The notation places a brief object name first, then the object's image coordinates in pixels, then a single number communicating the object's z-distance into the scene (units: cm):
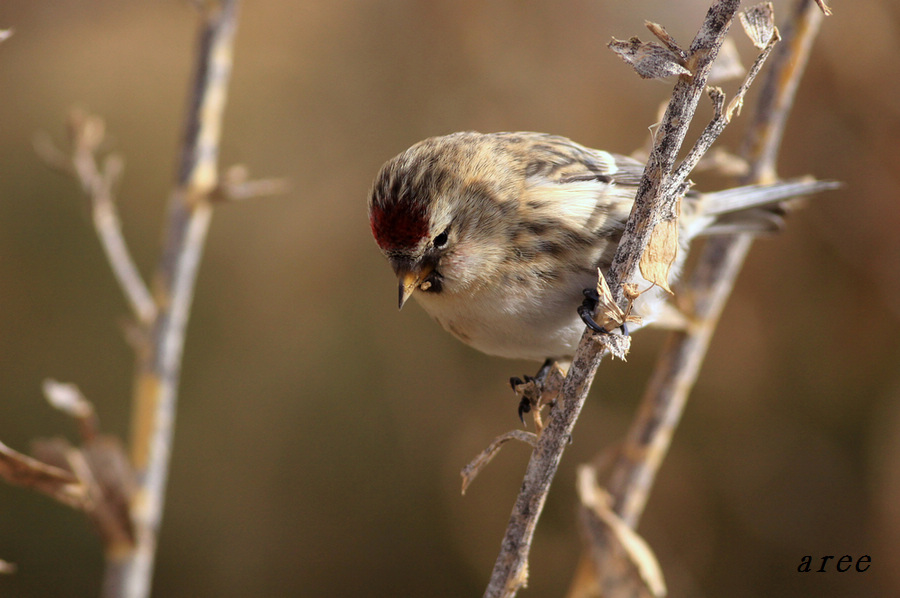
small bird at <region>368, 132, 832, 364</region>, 277
